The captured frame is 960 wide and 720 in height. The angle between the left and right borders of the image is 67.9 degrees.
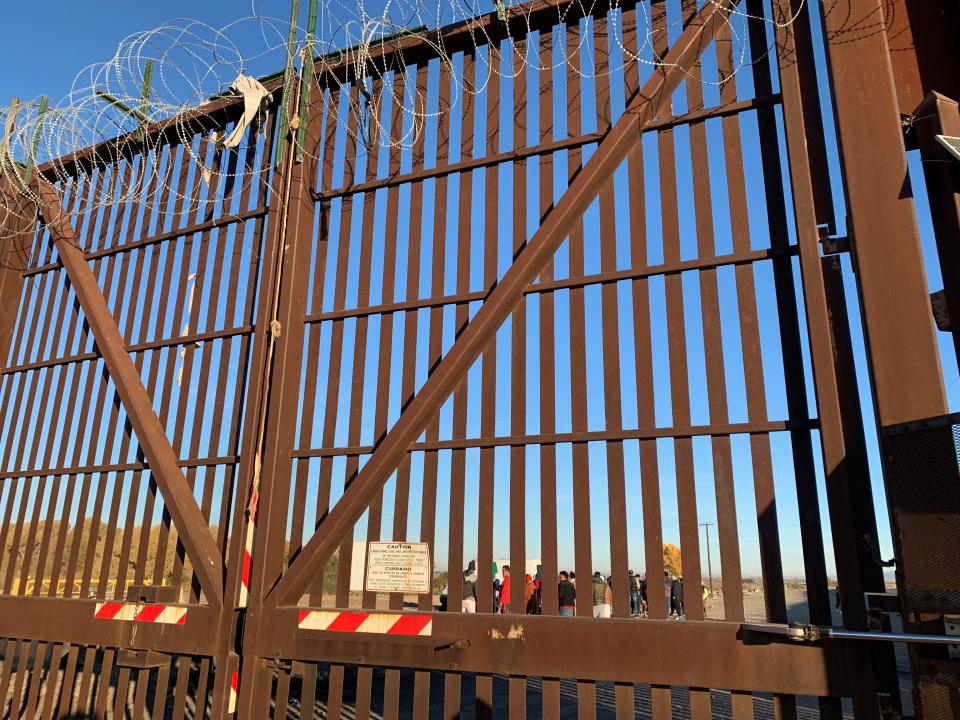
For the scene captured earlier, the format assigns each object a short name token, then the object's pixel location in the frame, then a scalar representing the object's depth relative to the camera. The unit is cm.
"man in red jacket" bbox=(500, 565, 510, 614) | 980
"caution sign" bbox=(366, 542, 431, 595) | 481
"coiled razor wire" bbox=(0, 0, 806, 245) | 558
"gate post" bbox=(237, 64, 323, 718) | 507
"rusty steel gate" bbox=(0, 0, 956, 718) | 400
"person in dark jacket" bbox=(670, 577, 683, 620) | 1385
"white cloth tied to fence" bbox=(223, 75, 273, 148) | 666
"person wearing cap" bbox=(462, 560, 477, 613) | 923
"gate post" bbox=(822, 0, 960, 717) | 341
